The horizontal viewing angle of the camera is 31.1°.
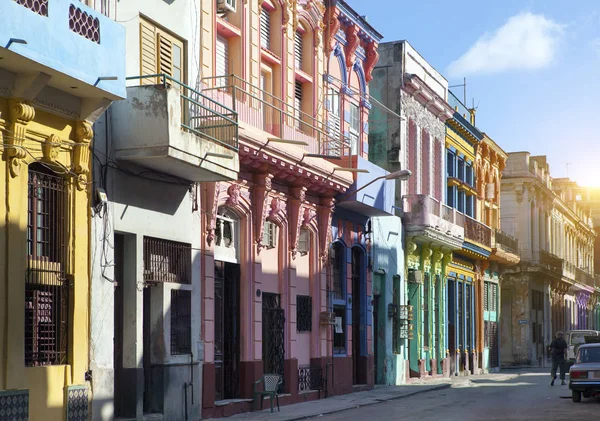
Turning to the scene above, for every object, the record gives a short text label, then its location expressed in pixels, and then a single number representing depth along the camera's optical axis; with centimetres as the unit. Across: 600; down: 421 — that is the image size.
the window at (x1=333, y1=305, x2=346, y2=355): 2581
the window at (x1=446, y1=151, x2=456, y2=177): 3679
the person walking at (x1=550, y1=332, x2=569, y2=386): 3062
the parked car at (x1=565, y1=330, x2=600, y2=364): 4418
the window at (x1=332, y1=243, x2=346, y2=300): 2634
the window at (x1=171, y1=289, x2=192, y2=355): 1816
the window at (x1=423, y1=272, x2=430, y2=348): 3366
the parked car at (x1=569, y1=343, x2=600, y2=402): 2269
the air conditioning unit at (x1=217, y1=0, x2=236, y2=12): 2009
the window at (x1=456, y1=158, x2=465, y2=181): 3856
